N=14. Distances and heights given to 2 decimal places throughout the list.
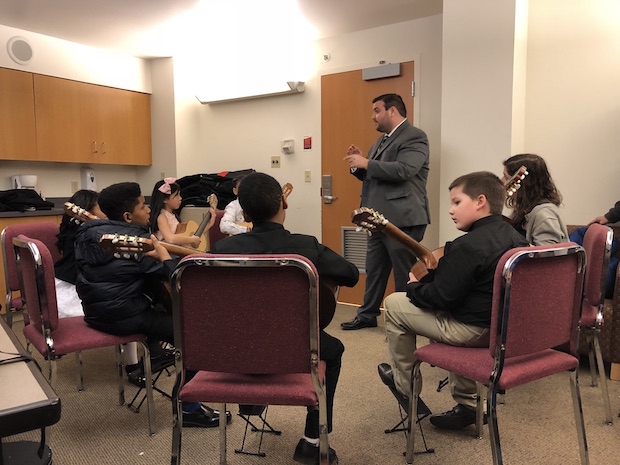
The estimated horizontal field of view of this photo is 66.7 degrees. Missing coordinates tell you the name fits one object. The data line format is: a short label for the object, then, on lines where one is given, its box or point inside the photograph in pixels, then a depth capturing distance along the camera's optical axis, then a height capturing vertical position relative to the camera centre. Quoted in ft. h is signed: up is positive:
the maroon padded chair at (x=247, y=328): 3.93 -1.26
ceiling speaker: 13.42 +3.83
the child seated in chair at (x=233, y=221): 12.10 -1.04
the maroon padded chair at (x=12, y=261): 7.64 -1.27
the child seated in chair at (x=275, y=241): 4.91 -0.63
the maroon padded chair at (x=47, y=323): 5.55 -1.77
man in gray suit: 10.41 +0.08
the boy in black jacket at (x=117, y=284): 6.23 -1.36
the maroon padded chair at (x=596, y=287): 6.31 -1.47
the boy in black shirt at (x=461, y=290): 5.16 -1.23
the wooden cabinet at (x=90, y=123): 14.30 +1.95
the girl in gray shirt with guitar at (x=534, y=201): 7.27 -0.35
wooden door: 13.47 +1.35
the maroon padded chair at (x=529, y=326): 4.31 -1.42
